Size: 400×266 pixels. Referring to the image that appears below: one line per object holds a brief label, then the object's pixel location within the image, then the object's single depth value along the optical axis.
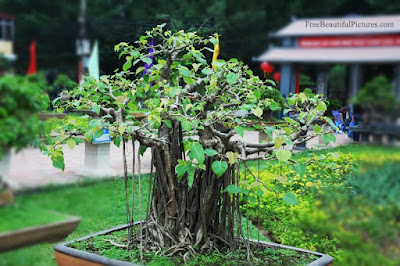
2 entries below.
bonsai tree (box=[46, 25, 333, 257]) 1.85
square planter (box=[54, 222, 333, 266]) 1.91
